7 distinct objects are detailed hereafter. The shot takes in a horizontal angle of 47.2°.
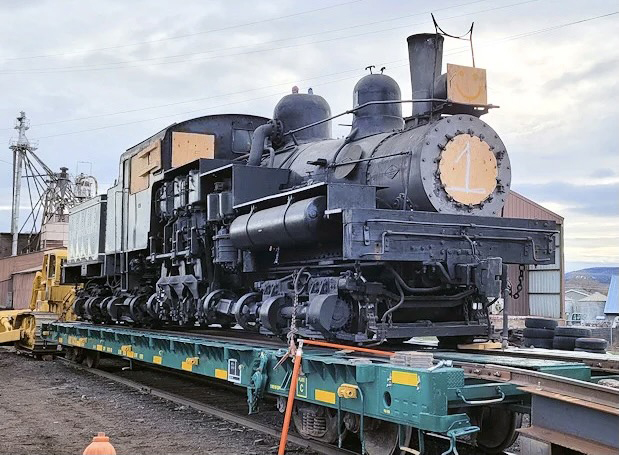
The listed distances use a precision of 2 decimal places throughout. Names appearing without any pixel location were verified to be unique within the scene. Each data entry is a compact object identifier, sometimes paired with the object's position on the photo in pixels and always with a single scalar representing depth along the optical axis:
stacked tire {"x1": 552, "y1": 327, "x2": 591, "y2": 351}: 12.51
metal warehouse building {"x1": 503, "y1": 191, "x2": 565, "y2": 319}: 25.25
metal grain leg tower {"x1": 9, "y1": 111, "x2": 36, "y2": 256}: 49.31
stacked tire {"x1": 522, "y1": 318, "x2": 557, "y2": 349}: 13.38
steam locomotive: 6.76
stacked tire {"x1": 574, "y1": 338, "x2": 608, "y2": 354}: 11.14
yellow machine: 18.08
